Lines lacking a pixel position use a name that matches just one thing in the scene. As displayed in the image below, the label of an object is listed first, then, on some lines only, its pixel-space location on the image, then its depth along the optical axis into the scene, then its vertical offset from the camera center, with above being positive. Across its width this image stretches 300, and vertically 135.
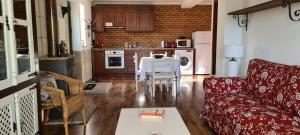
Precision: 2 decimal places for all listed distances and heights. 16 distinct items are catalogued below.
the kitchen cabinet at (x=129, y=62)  5.59 -0.25
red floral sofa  1.59 -0.52
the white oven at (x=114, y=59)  5.53 -0.15
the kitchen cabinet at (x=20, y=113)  1.48 -0.51
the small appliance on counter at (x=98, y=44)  5.76 +0.31
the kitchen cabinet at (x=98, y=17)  5.61 +1.10
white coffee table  1.49 -0.60
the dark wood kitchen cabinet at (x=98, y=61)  5.53 -0.22
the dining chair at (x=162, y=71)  3.61 -0.35
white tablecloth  3.72 -0.25
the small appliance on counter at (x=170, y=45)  5.80 +0.27
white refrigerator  5.45 +0.07
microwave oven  5.70 +0.32
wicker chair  2.08 -0.53
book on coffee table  1.72 -0.56
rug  3.93 -0.76
